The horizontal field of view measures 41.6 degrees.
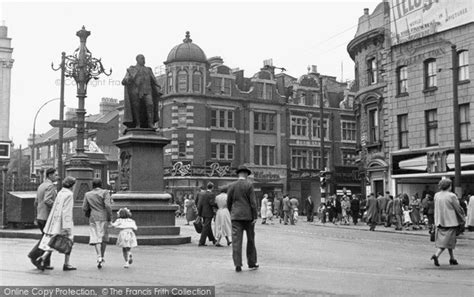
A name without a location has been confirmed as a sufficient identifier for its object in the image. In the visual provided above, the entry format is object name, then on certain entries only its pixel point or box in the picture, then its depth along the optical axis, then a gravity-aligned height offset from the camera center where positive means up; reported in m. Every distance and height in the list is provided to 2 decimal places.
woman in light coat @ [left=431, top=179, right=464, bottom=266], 12.59 -0.56
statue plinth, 16.59 +0.14
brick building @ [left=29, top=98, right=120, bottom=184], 71.19 +6.27
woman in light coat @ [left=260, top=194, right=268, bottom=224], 34.75 -0.94
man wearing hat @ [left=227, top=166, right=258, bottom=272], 11.27 -0.38
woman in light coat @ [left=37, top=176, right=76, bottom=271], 10.77 -0.50
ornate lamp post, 22.94 +3.88
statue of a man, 17.55 +2.68
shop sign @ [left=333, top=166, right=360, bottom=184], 52.84 +1.64
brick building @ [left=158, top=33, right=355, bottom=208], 56.81 +6.73
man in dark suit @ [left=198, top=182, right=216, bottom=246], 17.12 -0.48
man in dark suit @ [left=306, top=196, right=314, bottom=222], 39.58 -1.07
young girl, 11.73 -0.78
